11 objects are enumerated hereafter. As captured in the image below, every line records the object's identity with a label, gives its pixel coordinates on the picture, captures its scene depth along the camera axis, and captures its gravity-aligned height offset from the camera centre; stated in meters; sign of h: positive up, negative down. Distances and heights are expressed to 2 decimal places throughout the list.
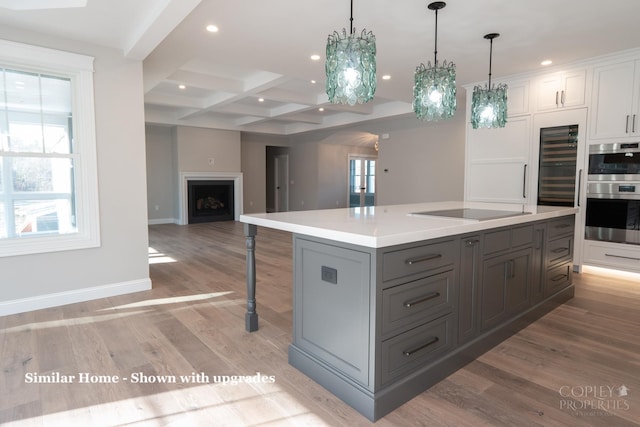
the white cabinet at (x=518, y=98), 4.68 +1.10
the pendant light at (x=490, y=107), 3.04 +0.64
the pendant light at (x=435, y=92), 2.60 +0.65
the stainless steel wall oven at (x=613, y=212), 3.88 -0.31
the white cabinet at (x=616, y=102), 3.84 +0.88
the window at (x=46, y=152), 3.02 +0.26
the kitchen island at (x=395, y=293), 1.72 -0.60
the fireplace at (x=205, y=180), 8.83 -0.09
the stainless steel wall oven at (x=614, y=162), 3.84 +0.23
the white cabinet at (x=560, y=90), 4.24 +1.12
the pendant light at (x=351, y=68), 2.07 +0.66
